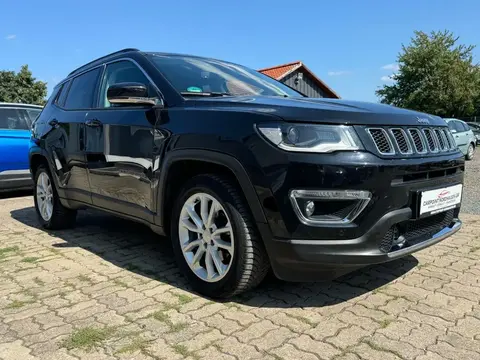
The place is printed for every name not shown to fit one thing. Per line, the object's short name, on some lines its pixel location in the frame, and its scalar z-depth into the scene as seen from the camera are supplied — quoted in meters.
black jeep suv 2.43
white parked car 13.84
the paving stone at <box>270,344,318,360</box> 2.22
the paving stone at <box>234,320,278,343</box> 2.42
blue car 7.07
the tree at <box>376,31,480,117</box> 33.75
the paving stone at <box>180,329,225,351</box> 2.33
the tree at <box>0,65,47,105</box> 35.06
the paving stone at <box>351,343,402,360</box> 2.21
